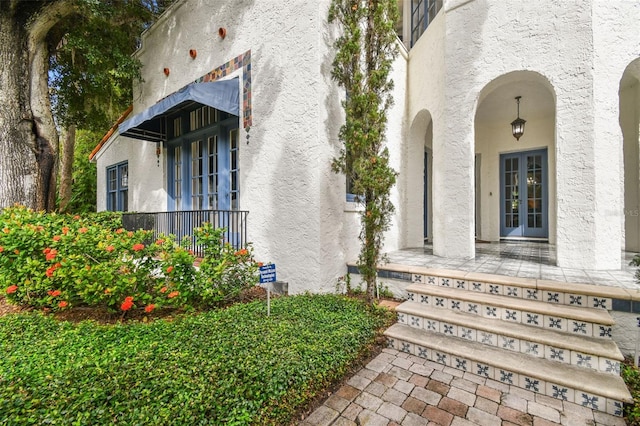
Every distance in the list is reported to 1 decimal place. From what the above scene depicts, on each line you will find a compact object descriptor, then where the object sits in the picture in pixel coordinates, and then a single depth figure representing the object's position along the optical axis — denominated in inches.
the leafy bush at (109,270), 142.3
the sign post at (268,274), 124.6
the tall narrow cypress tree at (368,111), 149.3
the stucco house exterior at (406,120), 157.6
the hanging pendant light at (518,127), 265.1
